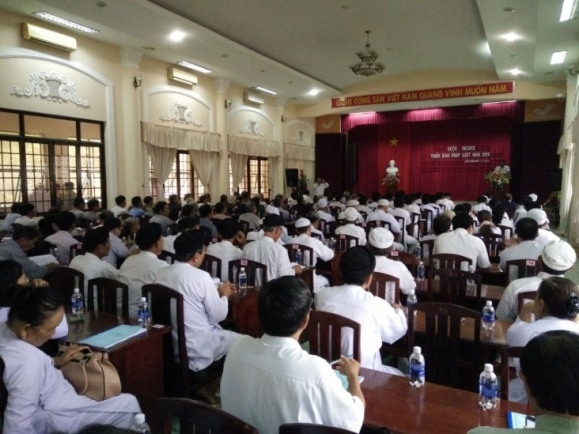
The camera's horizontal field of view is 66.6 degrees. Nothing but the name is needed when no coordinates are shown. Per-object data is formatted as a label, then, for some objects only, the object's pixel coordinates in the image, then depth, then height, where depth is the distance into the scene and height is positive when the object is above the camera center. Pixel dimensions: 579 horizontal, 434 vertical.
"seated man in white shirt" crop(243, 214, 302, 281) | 4.13 -0.67
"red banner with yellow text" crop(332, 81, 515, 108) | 12.05 +2.66
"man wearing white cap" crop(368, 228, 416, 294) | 3.41 -0.59
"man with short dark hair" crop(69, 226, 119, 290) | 3.36 -0.57
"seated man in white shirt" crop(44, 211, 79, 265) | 4.65 -0.60
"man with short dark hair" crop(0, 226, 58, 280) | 3.50 -0.55
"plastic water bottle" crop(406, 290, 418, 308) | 3.33 -0.85
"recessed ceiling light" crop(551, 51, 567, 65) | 8.68 +2.64
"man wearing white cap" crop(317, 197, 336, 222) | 8.83 -0.42
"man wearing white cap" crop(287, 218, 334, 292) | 4.87 -0.66
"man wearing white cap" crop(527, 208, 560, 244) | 5.34 -0.37
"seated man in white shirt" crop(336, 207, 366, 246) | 5.77 -0.61
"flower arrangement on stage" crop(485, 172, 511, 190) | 12.93 +0.19
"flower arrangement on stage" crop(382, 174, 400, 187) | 15.59 +0.19
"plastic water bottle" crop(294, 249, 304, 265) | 4.84 -0.80
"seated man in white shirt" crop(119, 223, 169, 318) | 3.29 -0.61
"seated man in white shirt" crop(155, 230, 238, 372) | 2.82 -0.77
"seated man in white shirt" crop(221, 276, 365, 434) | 1.42 -0.65
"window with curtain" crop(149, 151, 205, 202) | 10.55 +0.12
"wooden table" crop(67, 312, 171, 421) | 2.43 -0.98
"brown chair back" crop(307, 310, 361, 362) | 2.09 -0.72
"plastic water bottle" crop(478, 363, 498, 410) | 1.72 -0.81
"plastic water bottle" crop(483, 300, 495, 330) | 2.64 -0.79
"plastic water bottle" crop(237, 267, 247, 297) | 3.67 -0.80
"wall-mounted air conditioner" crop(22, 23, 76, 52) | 6.87 +2.39
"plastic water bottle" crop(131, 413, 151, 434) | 1.66 -0.90
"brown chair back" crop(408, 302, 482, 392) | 2.32 -0.85
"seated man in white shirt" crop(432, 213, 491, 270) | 4.25 -0.57
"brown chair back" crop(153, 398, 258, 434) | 1.26 -0.69
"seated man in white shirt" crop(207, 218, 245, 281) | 4.34 -0.62
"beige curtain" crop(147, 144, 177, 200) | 9.66 +0.52
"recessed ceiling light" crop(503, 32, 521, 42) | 7.78 +2.67
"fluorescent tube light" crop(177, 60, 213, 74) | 9.76 +2.71
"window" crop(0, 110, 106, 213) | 7.09 +0.43
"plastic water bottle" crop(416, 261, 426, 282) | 3.93 -0.78
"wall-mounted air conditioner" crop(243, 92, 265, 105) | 12.48 +2.50
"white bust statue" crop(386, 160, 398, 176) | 15.64 +0.58
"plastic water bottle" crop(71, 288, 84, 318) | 2.92 -0.80
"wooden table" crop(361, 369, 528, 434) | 1.60 -0.87
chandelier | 9.24 +2.61
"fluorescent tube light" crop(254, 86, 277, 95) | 12.41 +2.75
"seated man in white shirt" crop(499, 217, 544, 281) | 3.85 -0.52
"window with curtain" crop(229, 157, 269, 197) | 13.27 +0.25
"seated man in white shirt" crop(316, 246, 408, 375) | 2.26 -0.65
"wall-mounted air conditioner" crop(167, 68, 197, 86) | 9.80 +2.47
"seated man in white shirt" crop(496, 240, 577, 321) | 2.64 -0.54
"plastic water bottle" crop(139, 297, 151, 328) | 2.79 -0.81
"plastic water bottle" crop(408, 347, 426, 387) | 1.91 -0.79
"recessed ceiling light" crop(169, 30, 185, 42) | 7.84 +2.70
